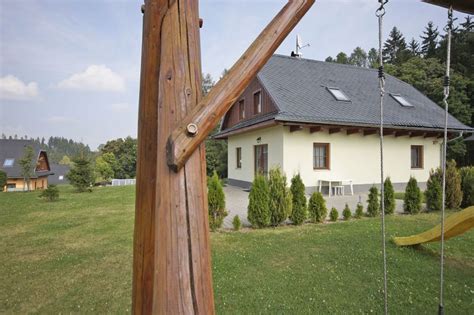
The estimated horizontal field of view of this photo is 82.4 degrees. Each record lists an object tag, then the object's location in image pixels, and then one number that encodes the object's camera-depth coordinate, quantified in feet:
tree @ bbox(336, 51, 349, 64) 118.19
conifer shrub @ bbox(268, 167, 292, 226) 21.54
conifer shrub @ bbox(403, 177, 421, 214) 25.99
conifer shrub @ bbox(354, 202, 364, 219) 24.07
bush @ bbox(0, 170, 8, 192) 61.05
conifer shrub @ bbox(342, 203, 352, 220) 23.26
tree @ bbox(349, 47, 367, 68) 150.51
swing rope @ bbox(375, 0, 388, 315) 6.34
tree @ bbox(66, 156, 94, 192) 49.83
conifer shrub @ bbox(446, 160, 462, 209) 27.50
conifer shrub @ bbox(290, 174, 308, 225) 21.99
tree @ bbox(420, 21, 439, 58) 121.73
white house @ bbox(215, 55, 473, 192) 37.68
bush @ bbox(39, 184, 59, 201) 37.29
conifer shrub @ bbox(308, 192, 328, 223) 22.58
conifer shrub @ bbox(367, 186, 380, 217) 24.91
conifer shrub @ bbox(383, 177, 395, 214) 25.48
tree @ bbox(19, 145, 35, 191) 60.08
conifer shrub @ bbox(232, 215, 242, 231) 20.45
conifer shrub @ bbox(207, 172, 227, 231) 20.39
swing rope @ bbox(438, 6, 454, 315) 6.95
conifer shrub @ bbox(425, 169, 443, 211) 26.61
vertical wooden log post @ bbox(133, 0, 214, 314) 3.39
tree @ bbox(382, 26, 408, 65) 134.68
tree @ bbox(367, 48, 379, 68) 148.83
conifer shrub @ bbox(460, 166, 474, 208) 28.31
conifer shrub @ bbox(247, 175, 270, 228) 20.99
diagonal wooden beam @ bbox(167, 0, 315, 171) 3.35
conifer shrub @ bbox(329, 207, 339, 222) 22.82
